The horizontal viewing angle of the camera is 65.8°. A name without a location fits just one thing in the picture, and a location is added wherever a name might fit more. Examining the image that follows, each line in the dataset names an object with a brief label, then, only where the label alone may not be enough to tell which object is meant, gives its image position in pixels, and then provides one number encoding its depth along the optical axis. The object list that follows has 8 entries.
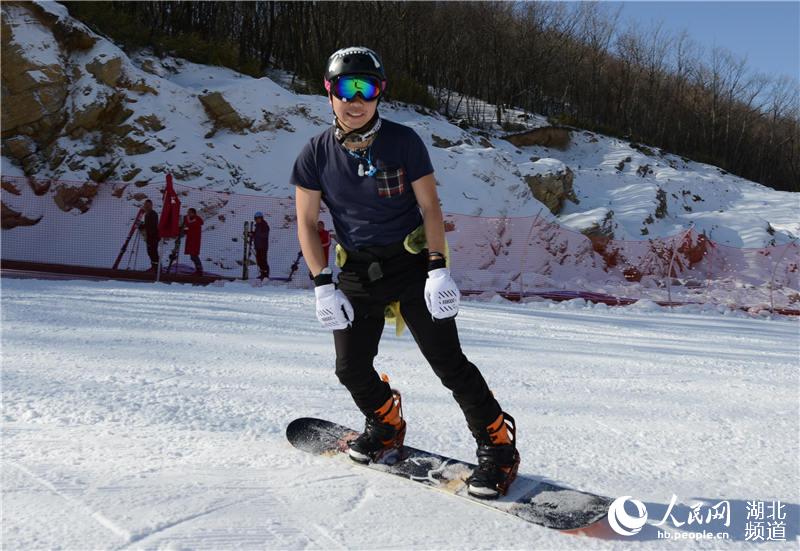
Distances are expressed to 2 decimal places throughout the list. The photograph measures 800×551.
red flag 11.98
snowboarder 2.52
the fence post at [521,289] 12.04
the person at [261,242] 12.61
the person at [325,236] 11.97
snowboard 2.26
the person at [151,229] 12.41
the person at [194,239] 12.50
